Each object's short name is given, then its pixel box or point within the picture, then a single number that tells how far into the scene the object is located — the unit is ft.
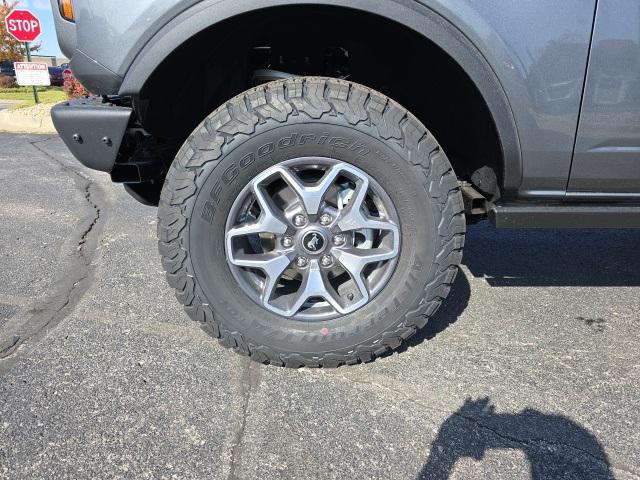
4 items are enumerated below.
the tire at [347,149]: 6.26
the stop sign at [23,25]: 40.70
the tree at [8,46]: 76.95
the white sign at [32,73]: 38.75
